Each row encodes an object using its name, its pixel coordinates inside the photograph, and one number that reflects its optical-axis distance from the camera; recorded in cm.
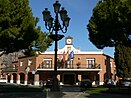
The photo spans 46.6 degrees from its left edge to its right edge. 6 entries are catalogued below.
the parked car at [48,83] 2268
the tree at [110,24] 1446
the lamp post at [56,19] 730
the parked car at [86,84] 2328
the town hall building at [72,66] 3159
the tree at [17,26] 1386
